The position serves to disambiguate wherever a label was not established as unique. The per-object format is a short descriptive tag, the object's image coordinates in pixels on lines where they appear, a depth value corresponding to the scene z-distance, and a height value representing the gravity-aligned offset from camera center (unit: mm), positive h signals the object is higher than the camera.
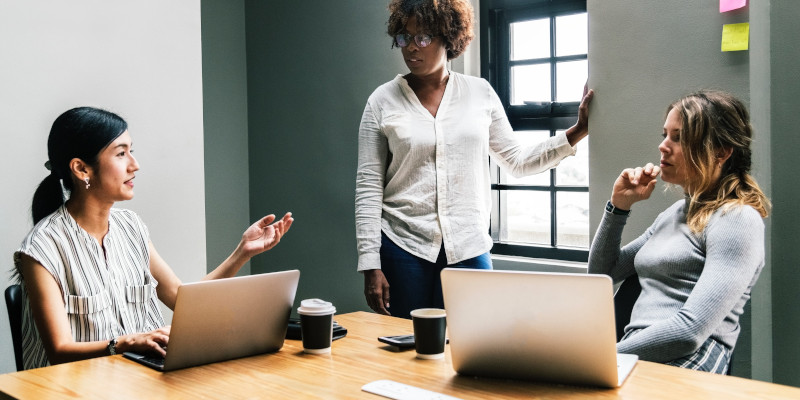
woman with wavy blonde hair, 1594 -182
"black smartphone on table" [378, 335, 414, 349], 1587 -384
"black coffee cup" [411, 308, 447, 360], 1492 -342
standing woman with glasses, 2443 +30
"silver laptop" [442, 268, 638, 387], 1218 -277
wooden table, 1246 -397
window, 3055 +313
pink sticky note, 2119 +512
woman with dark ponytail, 1778 -200
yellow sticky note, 2117 +412
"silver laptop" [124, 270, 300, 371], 1412 -304
